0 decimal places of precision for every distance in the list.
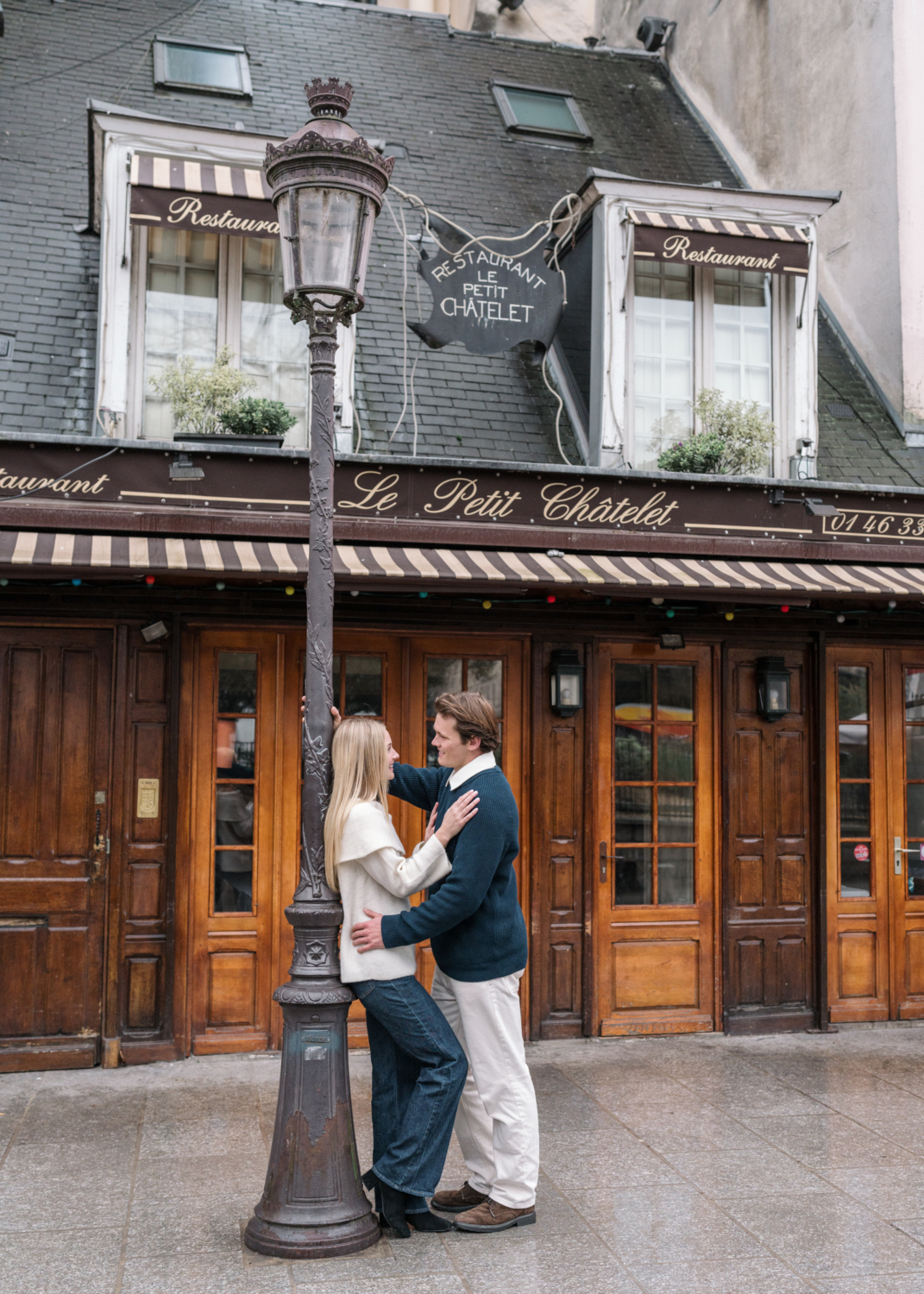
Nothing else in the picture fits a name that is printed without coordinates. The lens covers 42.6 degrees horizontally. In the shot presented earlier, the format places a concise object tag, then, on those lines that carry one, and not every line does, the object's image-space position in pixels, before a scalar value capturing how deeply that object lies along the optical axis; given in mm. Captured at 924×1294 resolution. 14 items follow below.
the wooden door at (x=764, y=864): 7992
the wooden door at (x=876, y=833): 8219
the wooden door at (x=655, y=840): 7809
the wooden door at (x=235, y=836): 7172
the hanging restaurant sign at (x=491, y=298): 8125
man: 4375
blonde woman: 4391
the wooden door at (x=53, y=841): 6871
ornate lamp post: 4320
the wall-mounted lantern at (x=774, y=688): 8039
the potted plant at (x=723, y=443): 8227
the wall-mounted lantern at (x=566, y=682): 7668
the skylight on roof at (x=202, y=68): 9930
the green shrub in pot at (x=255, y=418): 7473
